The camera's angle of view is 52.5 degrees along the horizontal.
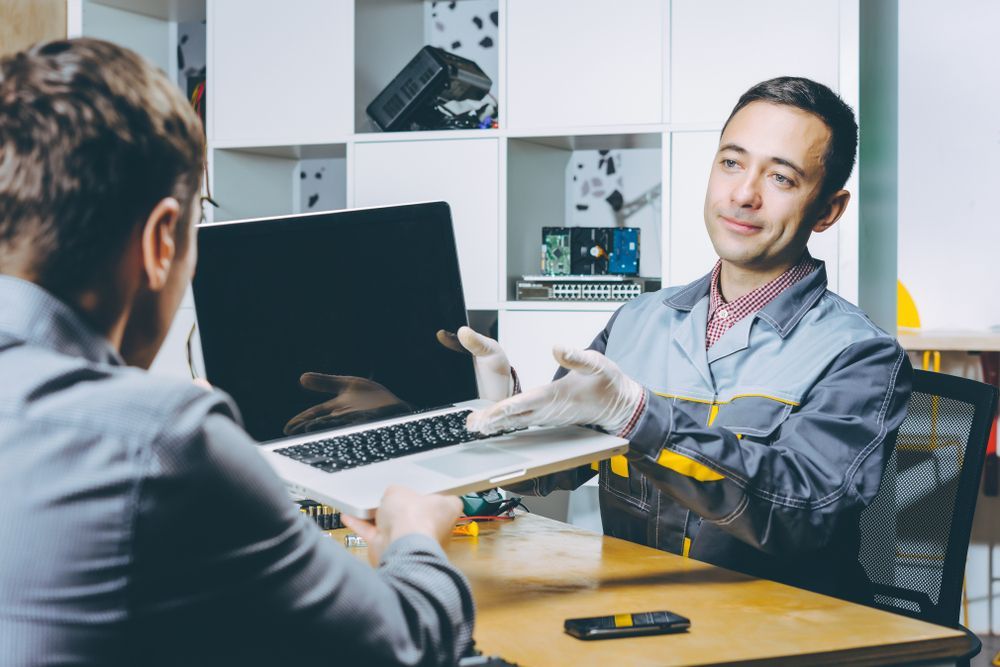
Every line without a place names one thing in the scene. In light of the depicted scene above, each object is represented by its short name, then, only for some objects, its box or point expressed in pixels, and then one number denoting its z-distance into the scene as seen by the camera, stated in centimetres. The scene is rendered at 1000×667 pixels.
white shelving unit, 235
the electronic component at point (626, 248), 254
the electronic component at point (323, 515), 162
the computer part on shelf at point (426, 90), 259
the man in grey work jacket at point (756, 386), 132
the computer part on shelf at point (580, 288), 248
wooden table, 105
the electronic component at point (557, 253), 258
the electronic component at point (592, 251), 255
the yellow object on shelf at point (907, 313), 326
